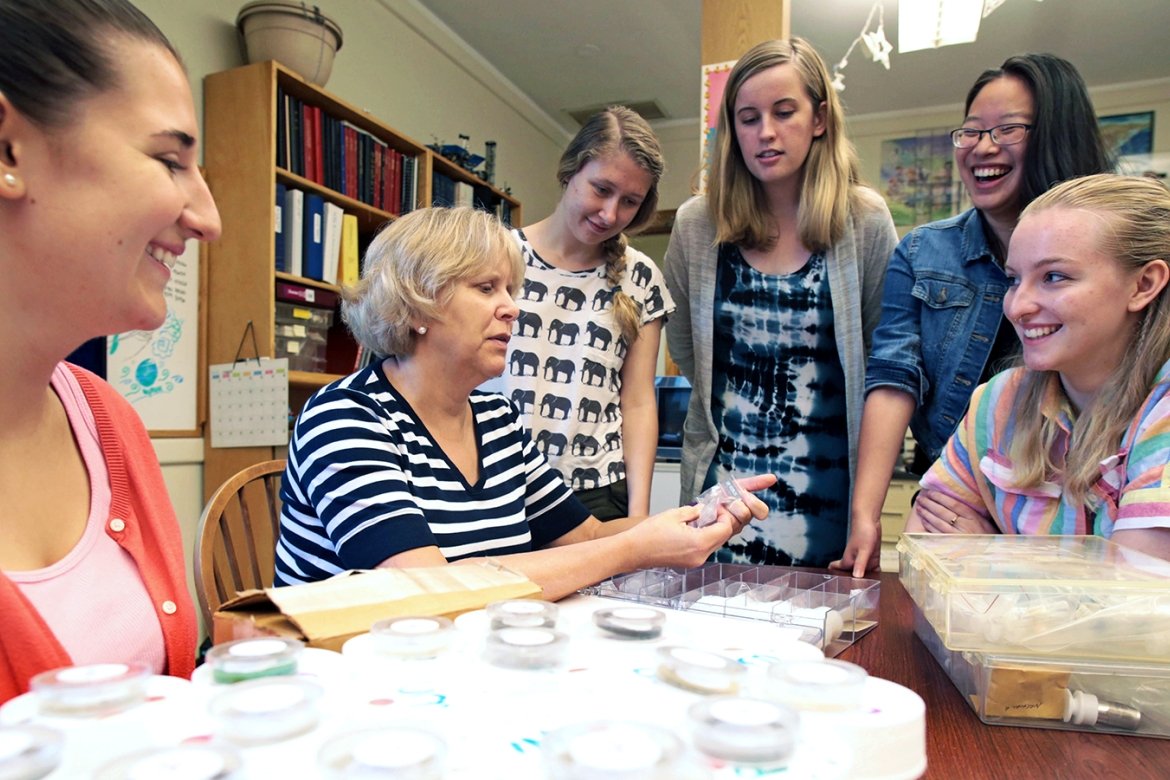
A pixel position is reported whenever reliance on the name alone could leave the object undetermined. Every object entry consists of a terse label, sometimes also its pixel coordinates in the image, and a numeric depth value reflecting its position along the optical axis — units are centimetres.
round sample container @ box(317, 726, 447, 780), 31
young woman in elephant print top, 157
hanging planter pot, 256
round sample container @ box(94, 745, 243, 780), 30
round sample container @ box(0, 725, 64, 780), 31
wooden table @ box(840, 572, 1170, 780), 55
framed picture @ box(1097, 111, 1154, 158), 450
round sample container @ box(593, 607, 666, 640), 52
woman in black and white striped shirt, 96
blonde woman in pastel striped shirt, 102
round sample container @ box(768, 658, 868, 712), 41
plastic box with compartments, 78
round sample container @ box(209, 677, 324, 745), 36
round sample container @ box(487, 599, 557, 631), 51
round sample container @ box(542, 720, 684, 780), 30
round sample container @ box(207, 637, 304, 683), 42
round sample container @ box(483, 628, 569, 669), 46
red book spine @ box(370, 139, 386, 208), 306
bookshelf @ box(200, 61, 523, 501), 249
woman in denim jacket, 136
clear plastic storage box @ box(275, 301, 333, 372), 264
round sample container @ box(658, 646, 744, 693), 42
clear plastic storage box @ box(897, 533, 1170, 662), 61
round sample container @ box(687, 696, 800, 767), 35
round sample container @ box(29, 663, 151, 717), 38
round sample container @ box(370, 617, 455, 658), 47
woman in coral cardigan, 62
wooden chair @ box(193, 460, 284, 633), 127
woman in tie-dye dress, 155
